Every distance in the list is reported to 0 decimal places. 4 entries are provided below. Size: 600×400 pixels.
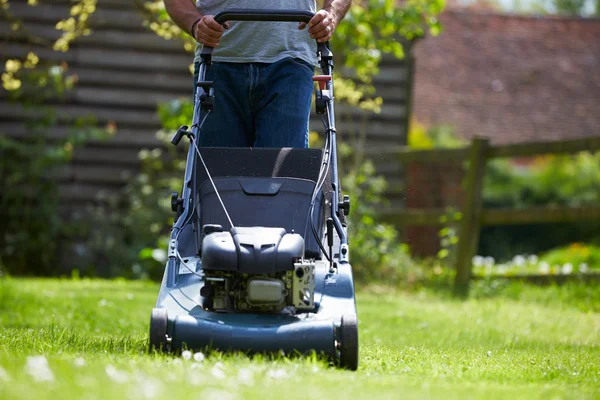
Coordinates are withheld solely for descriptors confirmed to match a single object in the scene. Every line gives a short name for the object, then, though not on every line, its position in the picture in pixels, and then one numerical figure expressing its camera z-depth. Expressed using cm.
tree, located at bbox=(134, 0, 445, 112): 1555
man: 830
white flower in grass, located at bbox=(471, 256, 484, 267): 1894
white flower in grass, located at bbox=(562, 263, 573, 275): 1581
